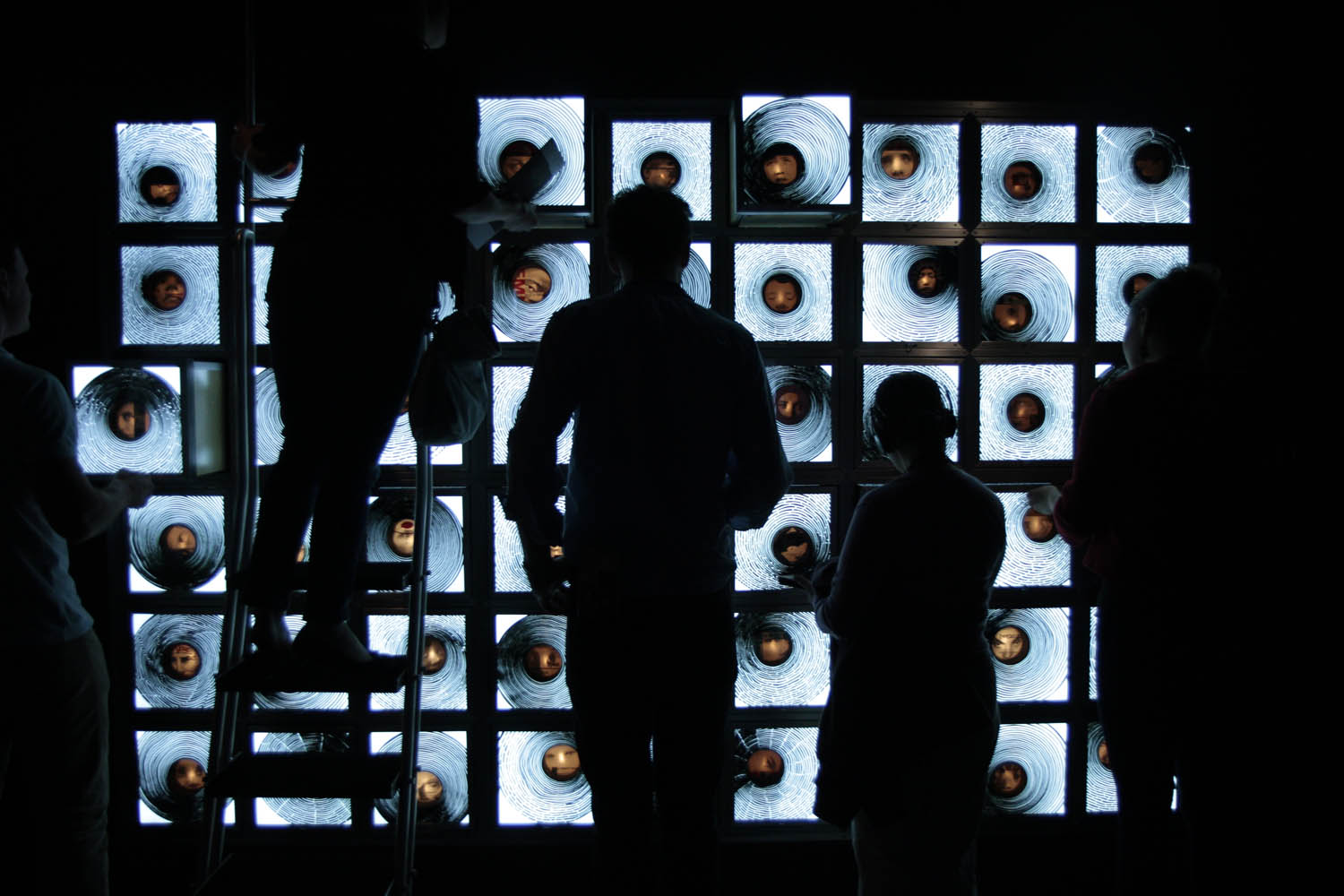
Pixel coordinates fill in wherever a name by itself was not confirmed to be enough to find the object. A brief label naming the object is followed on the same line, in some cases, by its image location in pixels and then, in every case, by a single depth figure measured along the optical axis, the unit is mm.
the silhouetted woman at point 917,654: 1404
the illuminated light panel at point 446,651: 2100
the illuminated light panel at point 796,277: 2072
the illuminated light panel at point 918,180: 2113
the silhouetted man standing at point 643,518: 1330
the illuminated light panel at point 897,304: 2107
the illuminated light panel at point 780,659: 2121
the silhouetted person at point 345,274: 1319
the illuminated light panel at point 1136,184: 2139
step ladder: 1363
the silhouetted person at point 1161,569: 1442
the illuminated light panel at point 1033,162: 2123
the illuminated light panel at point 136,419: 1966
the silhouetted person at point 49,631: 1443
